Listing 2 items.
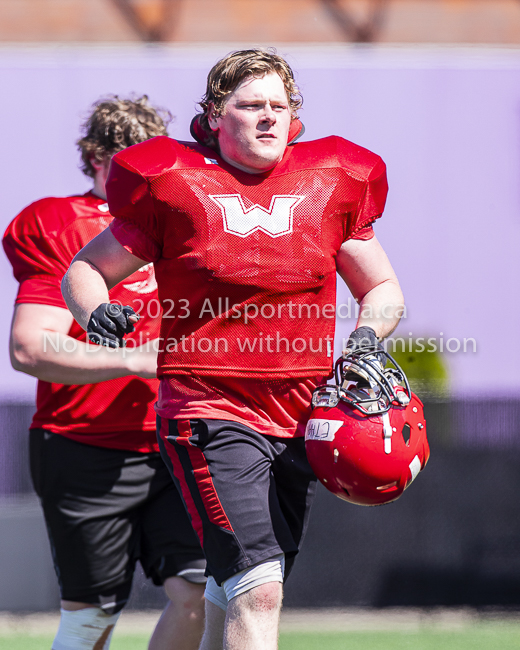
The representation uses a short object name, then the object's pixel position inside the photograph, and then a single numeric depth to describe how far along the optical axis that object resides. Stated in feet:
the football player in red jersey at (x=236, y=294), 66.06
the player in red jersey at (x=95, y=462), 67.64
